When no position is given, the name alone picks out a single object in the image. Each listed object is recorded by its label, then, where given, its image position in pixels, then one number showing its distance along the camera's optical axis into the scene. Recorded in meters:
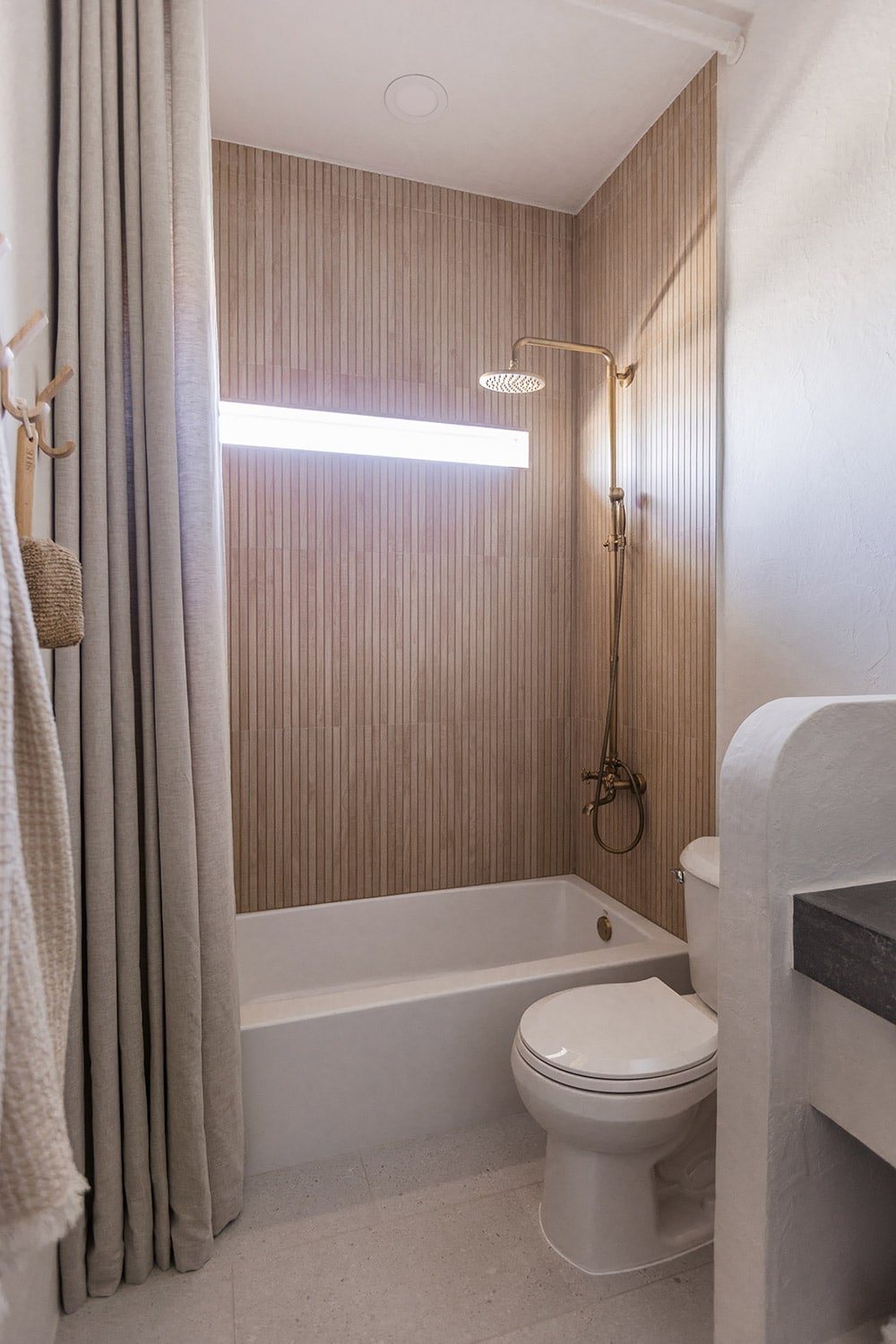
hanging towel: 0.55
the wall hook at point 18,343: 0.80
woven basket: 0.88
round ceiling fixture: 2.12
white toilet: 1.44
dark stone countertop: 0.90
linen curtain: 1.41
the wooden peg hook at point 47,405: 0.92
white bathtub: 1.77
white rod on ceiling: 1.80
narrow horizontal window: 2.38
